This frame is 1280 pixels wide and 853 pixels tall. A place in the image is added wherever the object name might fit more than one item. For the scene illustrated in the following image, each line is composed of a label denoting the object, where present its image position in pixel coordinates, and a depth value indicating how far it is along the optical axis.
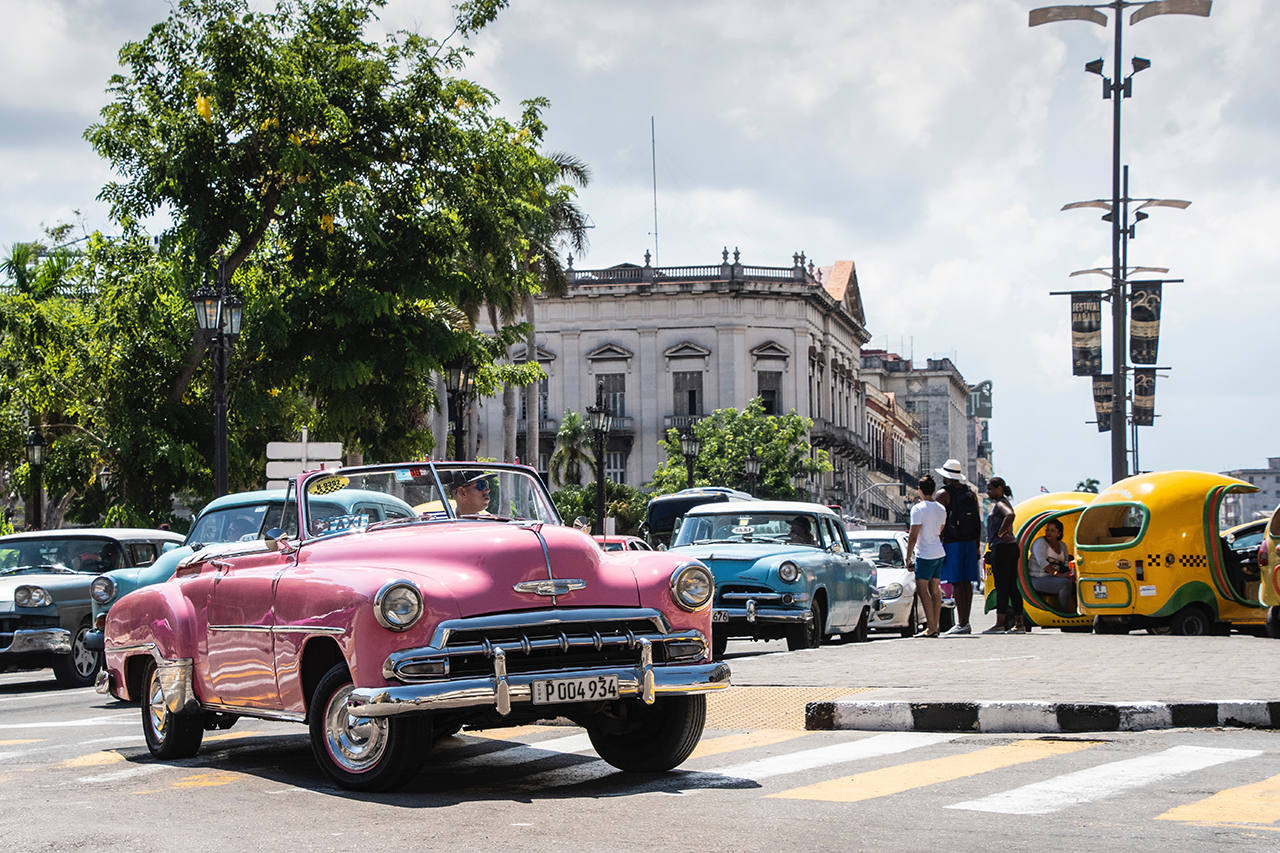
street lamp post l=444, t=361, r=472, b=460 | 27.17
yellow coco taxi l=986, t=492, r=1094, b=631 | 21.27
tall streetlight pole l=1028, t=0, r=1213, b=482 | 27.38
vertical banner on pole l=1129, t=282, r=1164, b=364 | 29.19
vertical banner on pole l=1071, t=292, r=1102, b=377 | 29.11
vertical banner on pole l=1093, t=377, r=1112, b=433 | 35.50
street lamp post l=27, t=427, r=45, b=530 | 32.81
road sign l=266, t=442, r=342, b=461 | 25.50
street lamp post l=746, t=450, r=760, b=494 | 57.06
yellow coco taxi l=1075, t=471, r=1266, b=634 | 19.39
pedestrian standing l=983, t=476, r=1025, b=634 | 19.50
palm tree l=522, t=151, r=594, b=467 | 53.12
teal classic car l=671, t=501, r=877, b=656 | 17.38
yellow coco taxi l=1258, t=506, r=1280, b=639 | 18.39
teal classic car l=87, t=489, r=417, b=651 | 8.97
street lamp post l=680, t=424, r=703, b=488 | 48.47
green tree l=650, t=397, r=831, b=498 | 79.00
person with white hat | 18.83
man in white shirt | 18.27
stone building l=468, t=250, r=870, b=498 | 89.50
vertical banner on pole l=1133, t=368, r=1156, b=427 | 34.59
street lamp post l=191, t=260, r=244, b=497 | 24.39
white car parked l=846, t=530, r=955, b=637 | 24.86
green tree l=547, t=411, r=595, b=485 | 81.69
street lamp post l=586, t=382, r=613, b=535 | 39.81
